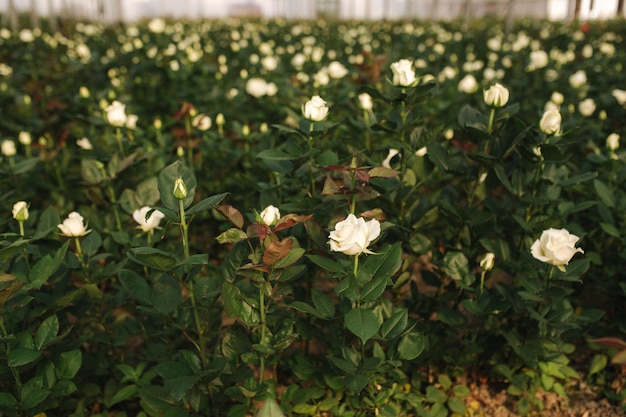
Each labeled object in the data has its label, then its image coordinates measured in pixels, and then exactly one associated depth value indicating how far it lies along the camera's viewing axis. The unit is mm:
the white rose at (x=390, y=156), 1762
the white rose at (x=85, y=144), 2246
